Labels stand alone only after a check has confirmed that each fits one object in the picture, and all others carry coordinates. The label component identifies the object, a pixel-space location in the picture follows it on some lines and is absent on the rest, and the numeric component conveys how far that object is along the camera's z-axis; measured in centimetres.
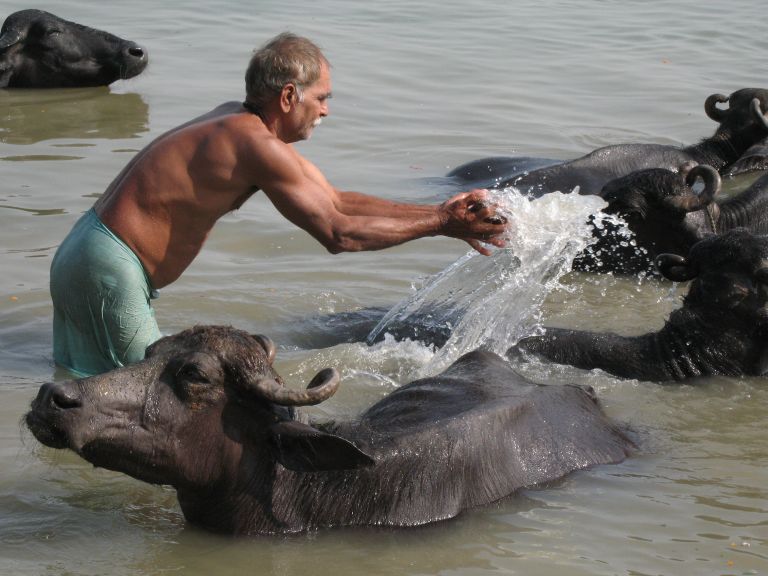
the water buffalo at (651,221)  1021
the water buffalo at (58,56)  1495
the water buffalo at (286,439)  530
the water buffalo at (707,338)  791
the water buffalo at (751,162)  1295
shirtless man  687
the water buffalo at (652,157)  1165
